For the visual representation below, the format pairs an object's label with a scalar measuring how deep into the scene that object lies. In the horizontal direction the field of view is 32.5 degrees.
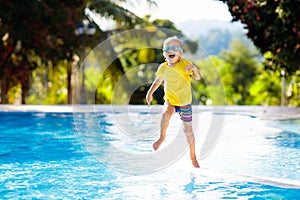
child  4.80
